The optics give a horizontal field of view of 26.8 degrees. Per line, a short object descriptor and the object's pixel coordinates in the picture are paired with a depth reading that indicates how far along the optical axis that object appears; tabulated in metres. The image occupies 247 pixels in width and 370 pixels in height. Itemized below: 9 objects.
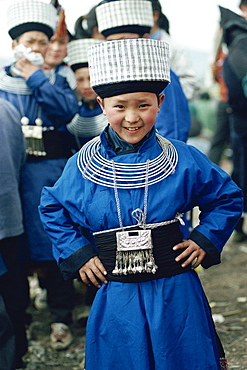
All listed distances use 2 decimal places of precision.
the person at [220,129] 6.70
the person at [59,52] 4.07
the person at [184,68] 4.84
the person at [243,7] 5.11
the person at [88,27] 4.25
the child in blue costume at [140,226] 2.22
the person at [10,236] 2.78
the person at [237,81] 4.94
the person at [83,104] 3.91
